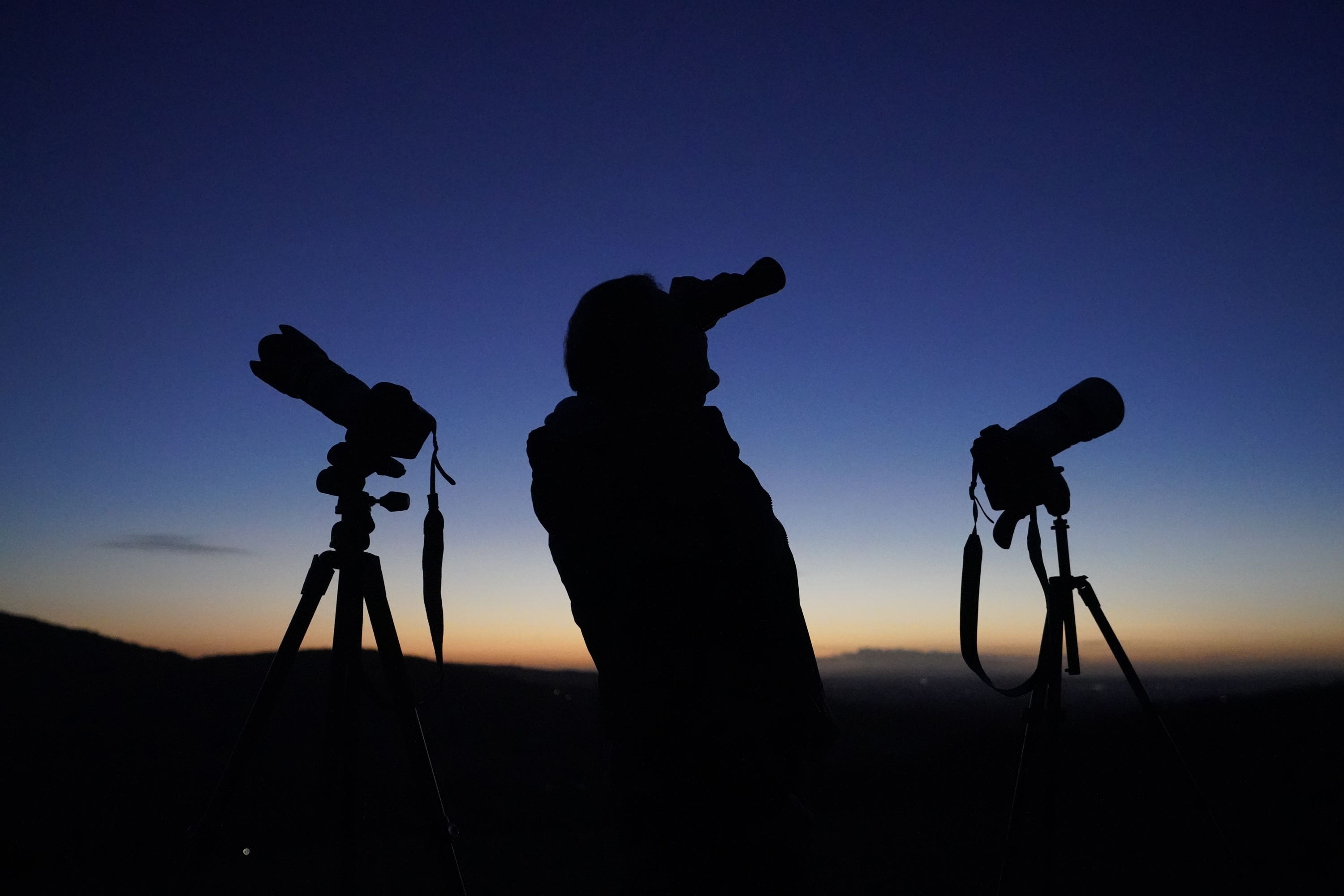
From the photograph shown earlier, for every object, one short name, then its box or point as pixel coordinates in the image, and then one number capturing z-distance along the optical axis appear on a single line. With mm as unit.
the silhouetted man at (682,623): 1507
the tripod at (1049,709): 2445
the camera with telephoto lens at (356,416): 2236
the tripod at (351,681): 2102
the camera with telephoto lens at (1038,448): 2623
